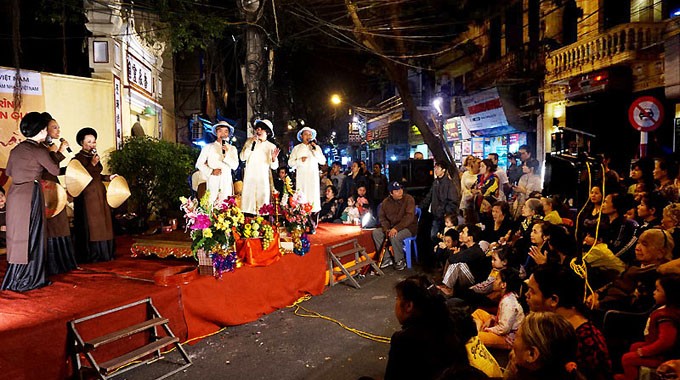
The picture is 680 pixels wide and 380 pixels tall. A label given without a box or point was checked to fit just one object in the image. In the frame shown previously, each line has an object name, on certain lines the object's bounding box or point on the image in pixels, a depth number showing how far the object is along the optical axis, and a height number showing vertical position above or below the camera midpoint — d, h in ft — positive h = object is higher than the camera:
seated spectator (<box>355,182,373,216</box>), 34.09 -1.89
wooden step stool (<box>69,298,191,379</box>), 13.32 -5.37
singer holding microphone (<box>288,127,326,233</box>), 30.35 +0.91
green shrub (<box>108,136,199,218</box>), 32.53 +0.58
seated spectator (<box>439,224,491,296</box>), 20.17 -4.29
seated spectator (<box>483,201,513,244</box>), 22.02 -2.33
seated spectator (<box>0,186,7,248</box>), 24.13 -1.94
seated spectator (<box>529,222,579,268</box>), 15.93 -2.68
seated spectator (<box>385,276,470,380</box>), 8.61 -3.23
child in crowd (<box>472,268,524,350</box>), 15.30 -5.16
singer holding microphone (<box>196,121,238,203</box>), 25.81 +1.19
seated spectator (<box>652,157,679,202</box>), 20.55 -0.04
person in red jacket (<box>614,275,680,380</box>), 10.01 -3.61
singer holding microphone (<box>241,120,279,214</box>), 27.35 +0.67
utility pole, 30.09 +7.08
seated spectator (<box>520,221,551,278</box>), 16.24 -2.55
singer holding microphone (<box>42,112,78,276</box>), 19.80 -2.69
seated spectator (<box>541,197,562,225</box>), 20.01 -1.71
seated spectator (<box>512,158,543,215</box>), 32.21 -0.78
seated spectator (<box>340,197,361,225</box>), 34.32 -2.80
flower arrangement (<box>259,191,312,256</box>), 23.68 -2.02
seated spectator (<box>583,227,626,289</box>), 15.87 -3.33
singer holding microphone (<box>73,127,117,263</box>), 21.75 -1.65
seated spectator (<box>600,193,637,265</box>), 16.62 -2.12
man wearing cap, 28.78 -3.01
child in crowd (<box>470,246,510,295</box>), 18.52 -3.95
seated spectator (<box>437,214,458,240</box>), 24.99 -2.58
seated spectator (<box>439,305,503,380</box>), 10.78 -4.15
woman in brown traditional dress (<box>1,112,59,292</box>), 16.34 -1.02
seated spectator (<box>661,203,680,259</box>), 14.83 -1.66
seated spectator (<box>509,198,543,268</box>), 19.52 -2.70
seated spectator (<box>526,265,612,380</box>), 9.20 -3.18
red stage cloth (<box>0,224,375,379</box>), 13.03 -4.44
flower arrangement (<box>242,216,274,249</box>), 20.58 -2.43
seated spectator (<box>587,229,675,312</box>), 13.07 -3.15
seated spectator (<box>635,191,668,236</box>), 16.48 -1.47
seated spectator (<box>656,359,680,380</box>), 8.39 -3.76
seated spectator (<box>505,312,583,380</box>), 7.28 -2.90
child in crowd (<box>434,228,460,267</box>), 23.30 -3.49
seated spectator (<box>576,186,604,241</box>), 18.92 -1.74
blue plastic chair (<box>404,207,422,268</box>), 29.18 -4.71
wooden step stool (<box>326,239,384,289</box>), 25.08 -5.04
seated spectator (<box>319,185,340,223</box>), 36.50 -2.56
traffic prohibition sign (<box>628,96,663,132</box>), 24.86 +3.26
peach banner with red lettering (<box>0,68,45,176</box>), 28.07 +5.07
